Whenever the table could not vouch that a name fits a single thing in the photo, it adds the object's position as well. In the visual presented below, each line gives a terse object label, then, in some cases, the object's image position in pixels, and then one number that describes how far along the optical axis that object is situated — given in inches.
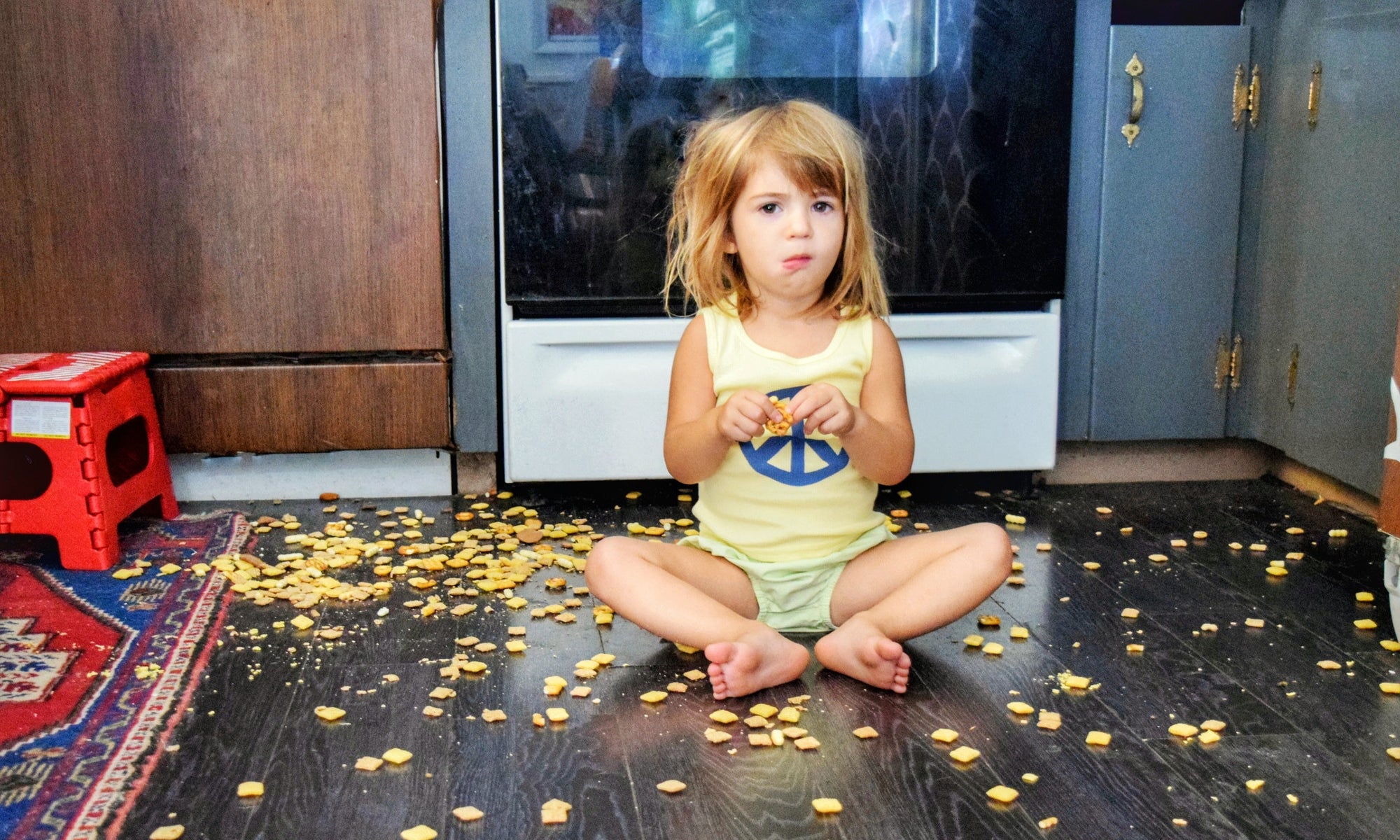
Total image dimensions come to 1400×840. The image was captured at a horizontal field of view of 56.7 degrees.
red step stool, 67.1
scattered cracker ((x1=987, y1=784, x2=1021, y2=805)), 42.0
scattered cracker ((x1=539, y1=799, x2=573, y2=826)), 40.5
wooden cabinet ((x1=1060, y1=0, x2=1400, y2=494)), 76.0
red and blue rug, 42.0
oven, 75.9
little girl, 54.6
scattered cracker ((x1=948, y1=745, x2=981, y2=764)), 45.0
